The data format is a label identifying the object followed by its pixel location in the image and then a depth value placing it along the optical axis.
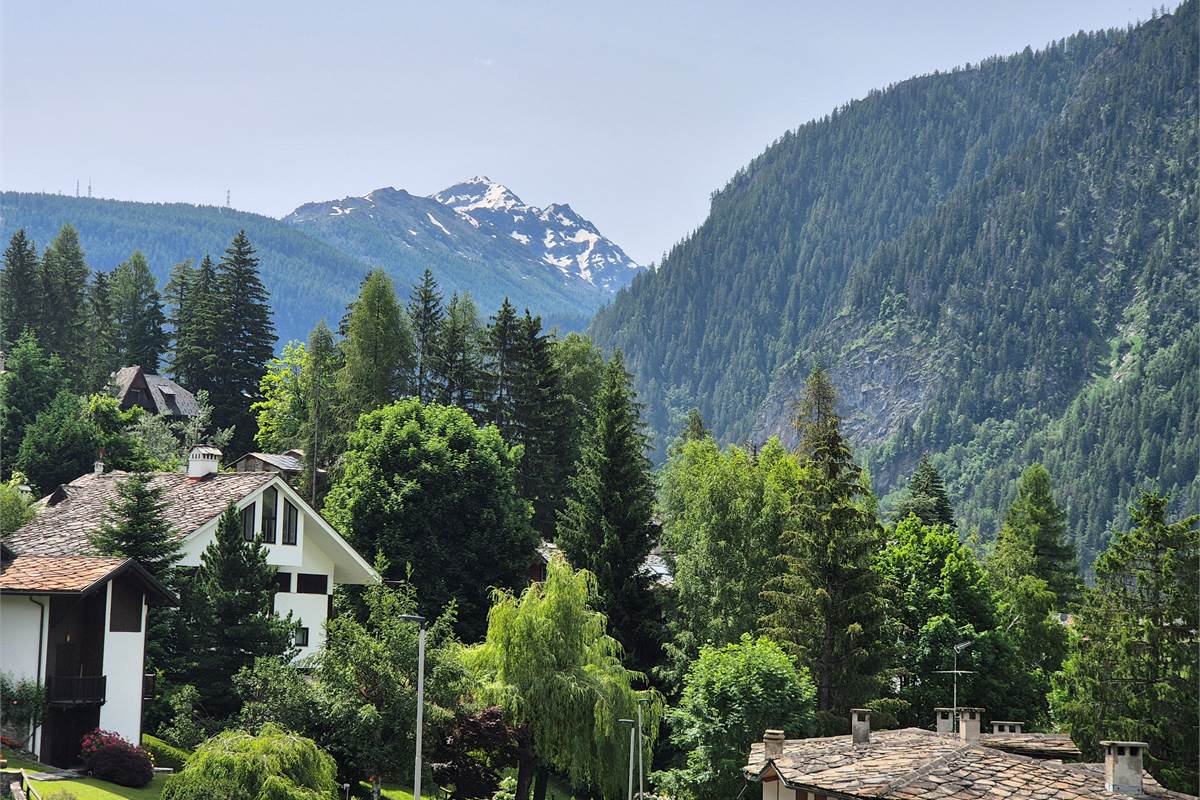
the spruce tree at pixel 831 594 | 71.00
